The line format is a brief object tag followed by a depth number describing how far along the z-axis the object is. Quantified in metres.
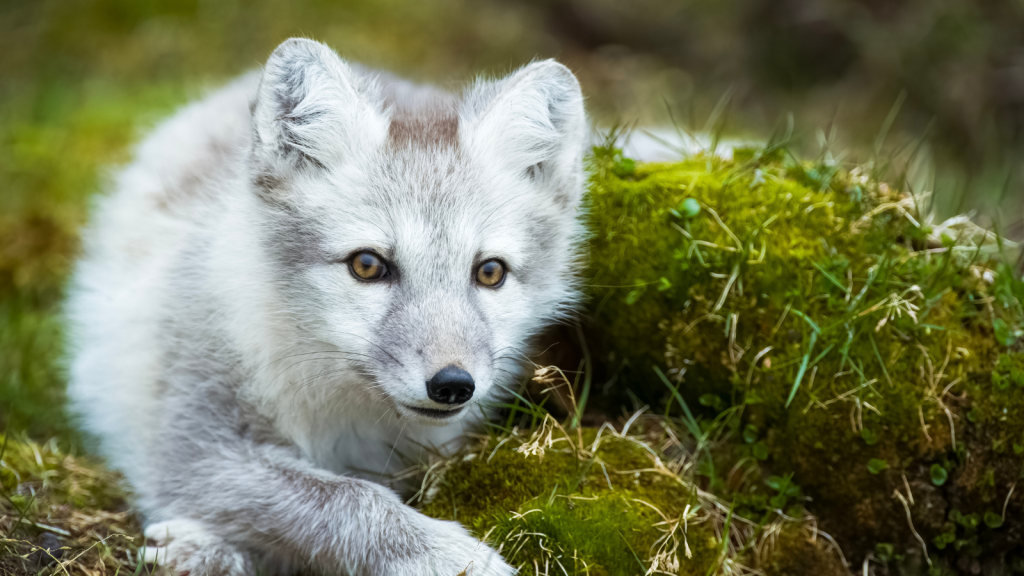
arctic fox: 6.21
